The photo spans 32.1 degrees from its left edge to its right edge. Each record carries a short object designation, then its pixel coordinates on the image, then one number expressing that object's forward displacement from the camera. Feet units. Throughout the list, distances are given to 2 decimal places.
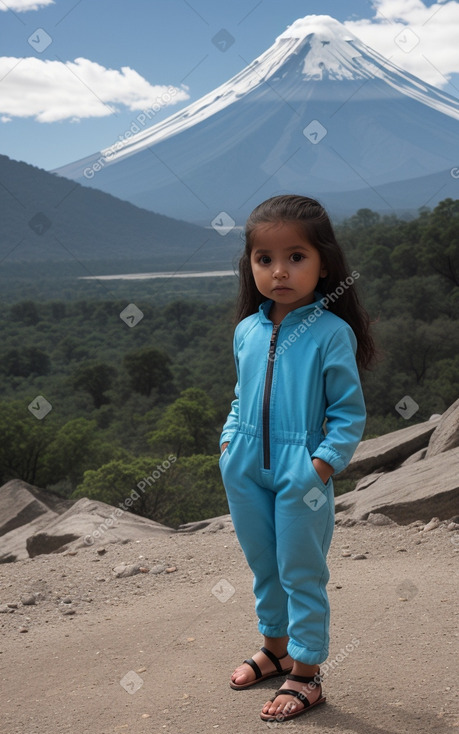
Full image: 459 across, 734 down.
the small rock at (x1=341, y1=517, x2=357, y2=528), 18.02
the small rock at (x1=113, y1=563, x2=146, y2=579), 15.92
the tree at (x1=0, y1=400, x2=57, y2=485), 67.15
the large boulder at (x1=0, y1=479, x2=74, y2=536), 32.40
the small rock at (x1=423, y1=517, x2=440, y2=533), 16.78
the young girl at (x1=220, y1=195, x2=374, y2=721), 8.21
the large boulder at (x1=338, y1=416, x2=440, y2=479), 25.04
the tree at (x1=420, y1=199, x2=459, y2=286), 91.76
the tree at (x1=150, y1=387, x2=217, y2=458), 69.36
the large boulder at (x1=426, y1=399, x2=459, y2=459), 21.40
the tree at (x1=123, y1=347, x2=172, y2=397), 108.68
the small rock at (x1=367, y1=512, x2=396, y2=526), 17.80
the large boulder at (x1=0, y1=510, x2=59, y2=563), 24.54
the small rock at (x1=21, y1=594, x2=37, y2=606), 14.70
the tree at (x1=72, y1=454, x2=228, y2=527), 37.52
